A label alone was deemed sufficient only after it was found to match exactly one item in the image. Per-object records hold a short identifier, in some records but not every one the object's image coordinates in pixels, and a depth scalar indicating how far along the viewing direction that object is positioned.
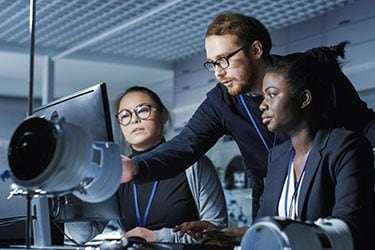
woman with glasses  2.61
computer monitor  1.91
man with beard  2.33
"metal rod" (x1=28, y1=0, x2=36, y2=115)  1.88
